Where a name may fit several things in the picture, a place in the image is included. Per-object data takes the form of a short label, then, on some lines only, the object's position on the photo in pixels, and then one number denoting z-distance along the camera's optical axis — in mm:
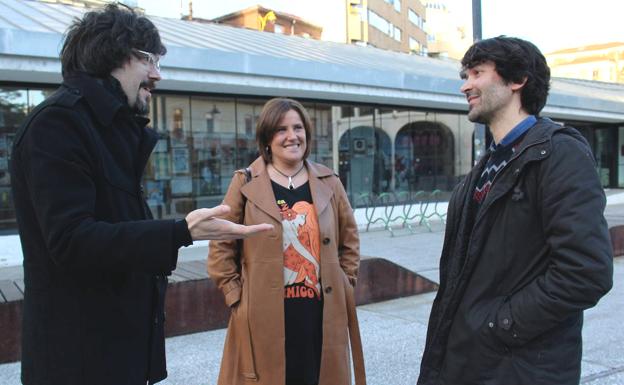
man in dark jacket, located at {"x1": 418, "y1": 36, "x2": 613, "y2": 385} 1844
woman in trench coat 2855
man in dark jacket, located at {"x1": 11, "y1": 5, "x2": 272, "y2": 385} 1575
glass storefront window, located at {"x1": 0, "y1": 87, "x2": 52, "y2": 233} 10328
